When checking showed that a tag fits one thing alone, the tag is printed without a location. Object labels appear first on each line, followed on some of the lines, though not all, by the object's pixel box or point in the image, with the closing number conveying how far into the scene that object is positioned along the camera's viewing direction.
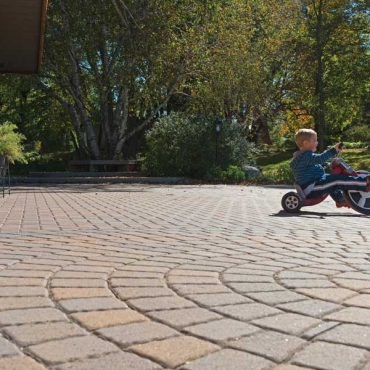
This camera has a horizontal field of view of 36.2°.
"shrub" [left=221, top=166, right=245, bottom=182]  24.05
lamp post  24.75
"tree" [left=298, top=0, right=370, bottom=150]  32.41
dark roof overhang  10.63
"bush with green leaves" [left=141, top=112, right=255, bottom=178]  24.88
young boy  8.84
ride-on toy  8.91
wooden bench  26.67
